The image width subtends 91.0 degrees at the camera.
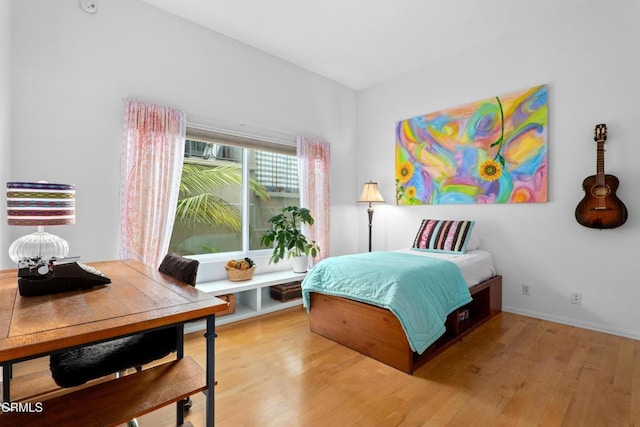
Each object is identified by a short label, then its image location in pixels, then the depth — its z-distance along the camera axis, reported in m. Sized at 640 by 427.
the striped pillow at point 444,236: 3.20
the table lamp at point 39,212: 1.57
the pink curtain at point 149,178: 2.61
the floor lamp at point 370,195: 4.03
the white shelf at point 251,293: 2.88
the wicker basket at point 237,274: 3.13
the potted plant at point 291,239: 3.48
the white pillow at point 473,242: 3.26
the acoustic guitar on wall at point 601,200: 2.59
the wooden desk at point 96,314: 0.86
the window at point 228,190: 3.16
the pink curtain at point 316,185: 3.94
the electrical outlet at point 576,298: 2.84
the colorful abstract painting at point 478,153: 3.06
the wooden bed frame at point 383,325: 2.13
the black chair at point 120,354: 1.24
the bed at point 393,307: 2.12
